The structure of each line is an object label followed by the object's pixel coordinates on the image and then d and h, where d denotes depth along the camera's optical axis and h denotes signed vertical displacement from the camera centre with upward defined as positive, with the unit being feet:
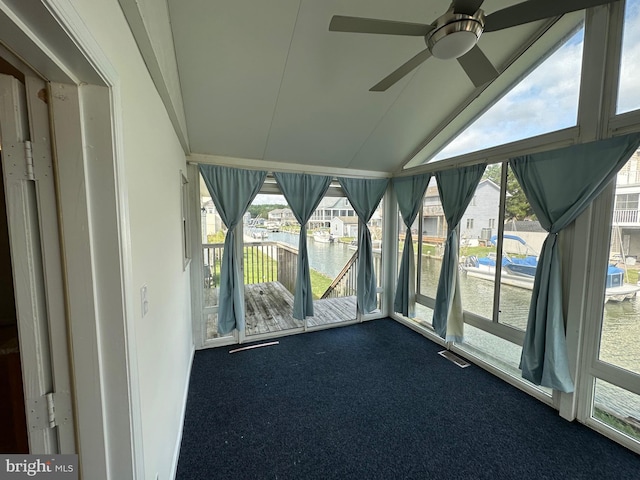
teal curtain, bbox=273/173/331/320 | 10.21 +0.64
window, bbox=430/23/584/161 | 6.23 +3.31
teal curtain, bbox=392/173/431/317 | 10.68 -1.07
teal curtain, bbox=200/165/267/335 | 9.16 +0.35
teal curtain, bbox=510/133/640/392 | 5.75 +0.25
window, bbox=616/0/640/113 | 5.26 +3.42
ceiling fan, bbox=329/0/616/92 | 3.49 +2.97
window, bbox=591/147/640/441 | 5.53 -2.35
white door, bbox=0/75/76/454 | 2.13 -0.36
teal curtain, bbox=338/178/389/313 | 11.38 -0.26
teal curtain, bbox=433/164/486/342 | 8.77 -1.54
